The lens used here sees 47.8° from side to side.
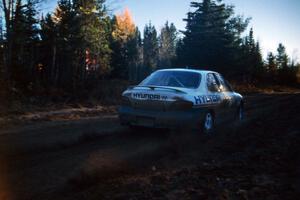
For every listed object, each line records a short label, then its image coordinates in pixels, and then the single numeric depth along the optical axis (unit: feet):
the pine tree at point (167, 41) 282.77
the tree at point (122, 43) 161.27
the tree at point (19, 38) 62.45
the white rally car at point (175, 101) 25.35
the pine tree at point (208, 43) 120.88
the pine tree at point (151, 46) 278.87
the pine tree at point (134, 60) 193.36
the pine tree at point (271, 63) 195.19
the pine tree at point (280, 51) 285.84
